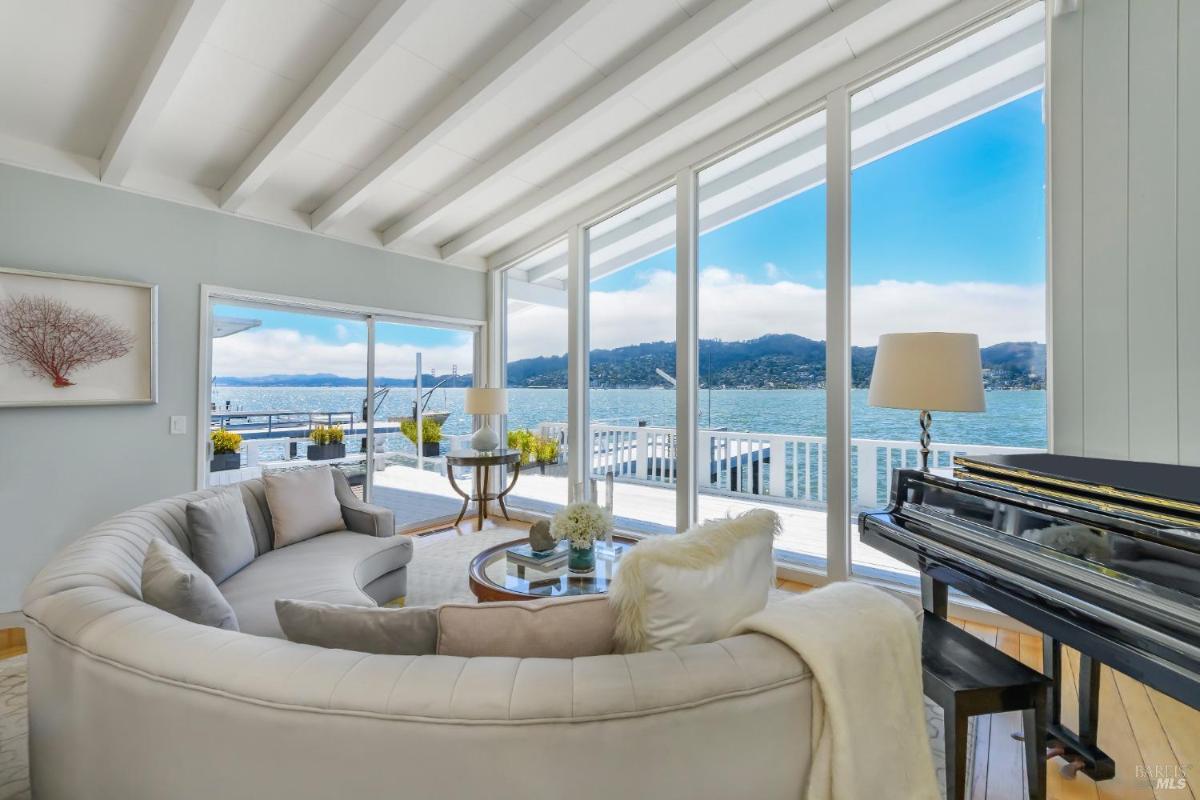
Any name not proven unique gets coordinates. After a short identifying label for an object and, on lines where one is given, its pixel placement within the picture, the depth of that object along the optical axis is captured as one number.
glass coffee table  2.26
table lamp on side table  4.62
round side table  4.43
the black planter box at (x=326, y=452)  4.10
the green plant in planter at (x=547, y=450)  5.06
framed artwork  2.78
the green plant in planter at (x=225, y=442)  3.59
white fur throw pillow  1.12
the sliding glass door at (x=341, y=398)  3.67
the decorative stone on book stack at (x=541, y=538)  2.65
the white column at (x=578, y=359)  4.61
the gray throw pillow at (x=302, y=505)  2.75
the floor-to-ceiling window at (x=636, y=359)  4.15
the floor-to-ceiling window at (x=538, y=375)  4.89
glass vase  2.42
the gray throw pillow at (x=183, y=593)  1.36
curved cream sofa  0.83
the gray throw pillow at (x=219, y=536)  2.24
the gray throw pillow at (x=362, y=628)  1.10
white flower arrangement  2.38
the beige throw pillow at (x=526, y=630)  1.07
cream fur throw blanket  0.95
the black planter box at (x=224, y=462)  3.59
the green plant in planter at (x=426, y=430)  4.71
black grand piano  1.16
